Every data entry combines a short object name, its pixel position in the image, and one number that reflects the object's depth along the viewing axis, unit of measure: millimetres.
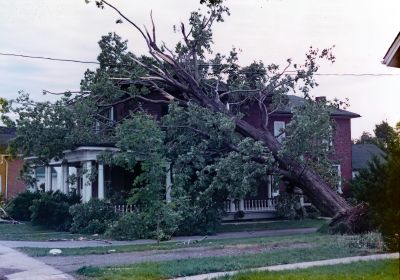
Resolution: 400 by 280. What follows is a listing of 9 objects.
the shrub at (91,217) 20938
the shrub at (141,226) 18734
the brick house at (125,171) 23109
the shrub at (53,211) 22812
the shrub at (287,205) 24859
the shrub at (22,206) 28641
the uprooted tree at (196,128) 19891
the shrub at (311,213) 28250
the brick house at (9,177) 45531
